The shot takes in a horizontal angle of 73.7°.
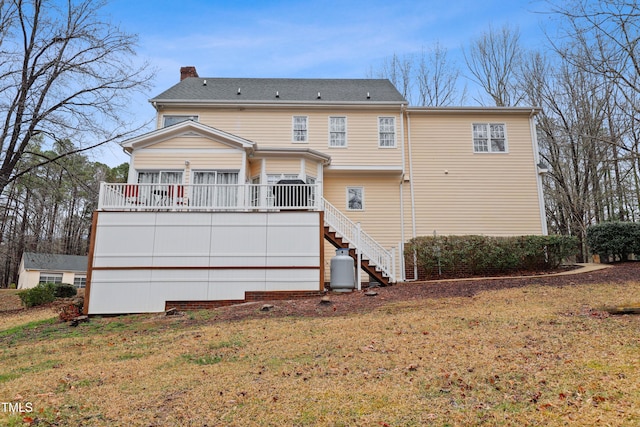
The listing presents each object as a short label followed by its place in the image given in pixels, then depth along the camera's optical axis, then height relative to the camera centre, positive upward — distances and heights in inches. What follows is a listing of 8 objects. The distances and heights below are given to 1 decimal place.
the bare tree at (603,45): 300.1 +195.3
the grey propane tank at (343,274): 484.4 -1.0
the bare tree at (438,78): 1200.8 +549.7
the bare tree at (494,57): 1126.4 +580.0
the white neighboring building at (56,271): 1269.7 +6.6
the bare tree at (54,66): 544.4 +276.0
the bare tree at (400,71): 1218.6 +577.6
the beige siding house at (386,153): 669.9 +189.3
